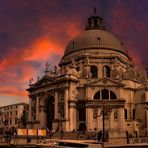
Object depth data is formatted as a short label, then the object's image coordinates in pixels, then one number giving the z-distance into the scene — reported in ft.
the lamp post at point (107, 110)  127.16
